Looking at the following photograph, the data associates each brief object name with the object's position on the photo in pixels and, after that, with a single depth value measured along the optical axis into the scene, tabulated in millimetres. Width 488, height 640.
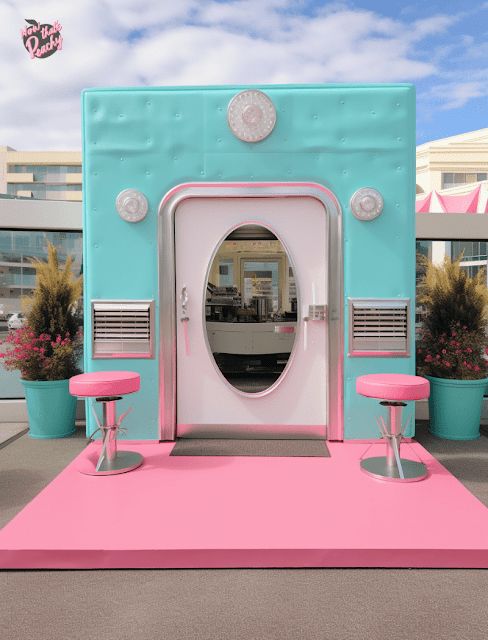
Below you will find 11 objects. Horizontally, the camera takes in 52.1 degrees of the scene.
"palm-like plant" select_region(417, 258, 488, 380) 4309
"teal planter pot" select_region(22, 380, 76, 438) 4352
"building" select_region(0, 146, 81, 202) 51594
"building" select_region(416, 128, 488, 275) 32281
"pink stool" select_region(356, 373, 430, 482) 3123
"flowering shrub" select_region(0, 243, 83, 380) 4430
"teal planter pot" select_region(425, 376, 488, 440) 4227
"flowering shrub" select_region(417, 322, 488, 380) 4273
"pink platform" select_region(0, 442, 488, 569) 2322
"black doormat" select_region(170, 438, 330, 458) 3701
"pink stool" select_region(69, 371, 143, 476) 3240
